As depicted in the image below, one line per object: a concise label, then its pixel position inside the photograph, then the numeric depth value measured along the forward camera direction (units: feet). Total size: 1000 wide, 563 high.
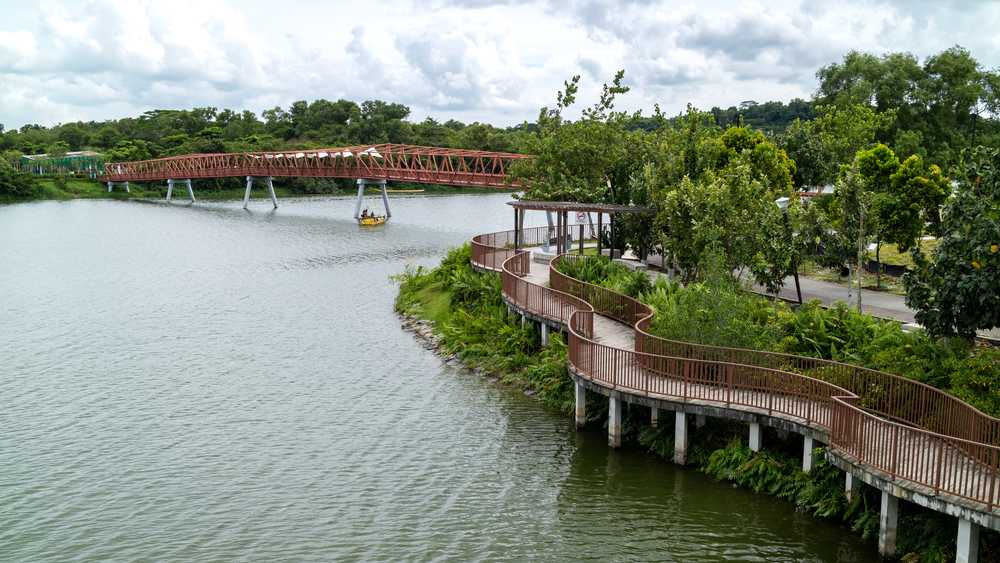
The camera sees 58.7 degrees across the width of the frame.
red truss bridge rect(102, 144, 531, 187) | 293.02
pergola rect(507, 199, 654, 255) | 127.85
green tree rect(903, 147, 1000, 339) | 62.90
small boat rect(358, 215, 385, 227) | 290.56
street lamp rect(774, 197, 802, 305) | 106.32
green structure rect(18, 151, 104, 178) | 478.18
